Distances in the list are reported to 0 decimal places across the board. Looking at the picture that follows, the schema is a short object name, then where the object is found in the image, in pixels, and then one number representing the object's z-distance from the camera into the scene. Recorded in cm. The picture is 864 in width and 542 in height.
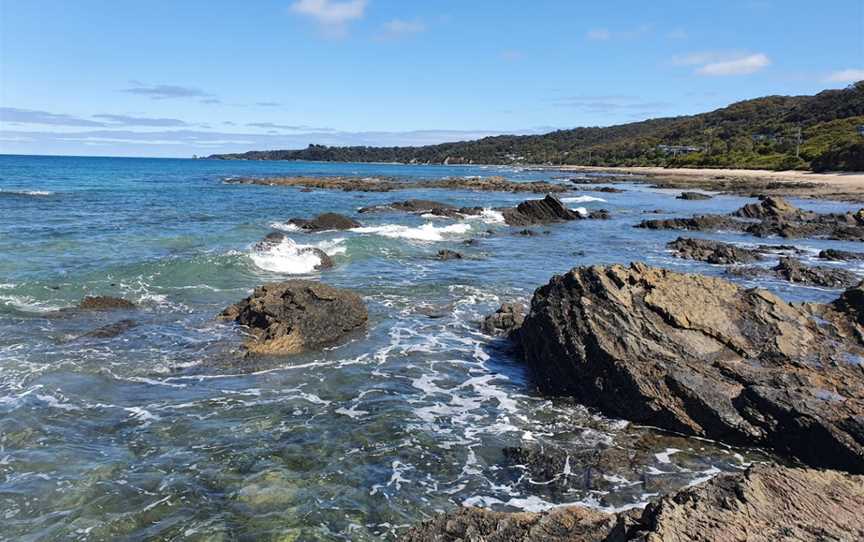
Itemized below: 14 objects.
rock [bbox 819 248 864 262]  2466
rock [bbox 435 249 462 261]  2512
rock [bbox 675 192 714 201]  5547
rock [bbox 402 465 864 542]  432
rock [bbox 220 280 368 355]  1314
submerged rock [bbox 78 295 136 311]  1605
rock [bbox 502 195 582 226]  3919
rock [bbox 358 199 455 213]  4409
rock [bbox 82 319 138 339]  1362
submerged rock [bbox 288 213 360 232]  3259
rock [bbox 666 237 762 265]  2433
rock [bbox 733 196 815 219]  3788
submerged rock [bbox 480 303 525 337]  1455
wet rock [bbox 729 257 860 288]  1958
